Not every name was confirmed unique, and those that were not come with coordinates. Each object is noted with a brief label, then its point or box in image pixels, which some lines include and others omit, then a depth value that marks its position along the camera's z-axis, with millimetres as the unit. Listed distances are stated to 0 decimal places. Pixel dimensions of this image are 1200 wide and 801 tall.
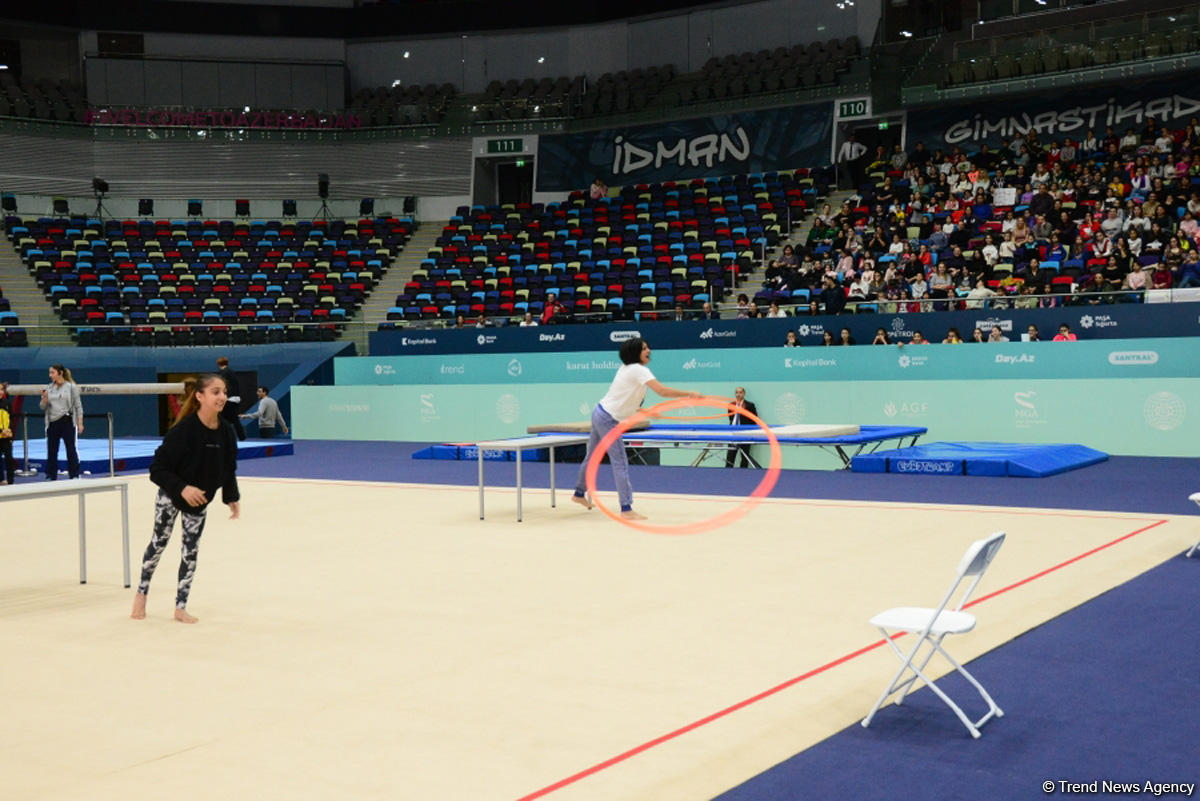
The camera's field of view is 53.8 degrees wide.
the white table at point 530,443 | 12458
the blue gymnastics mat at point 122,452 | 20312
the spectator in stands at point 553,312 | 25438
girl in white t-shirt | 11859
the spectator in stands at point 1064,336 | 19031
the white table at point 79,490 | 8578
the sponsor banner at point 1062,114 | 28469
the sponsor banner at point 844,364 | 18375
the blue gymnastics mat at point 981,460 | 16062
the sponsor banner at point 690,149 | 34250
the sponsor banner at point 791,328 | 19016
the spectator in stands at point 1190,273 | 19188
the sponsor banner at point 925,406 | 17891
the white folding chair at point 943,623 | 5094
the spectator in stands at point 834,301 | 21969
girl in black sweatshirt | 7551
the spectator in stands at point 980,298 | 20328
